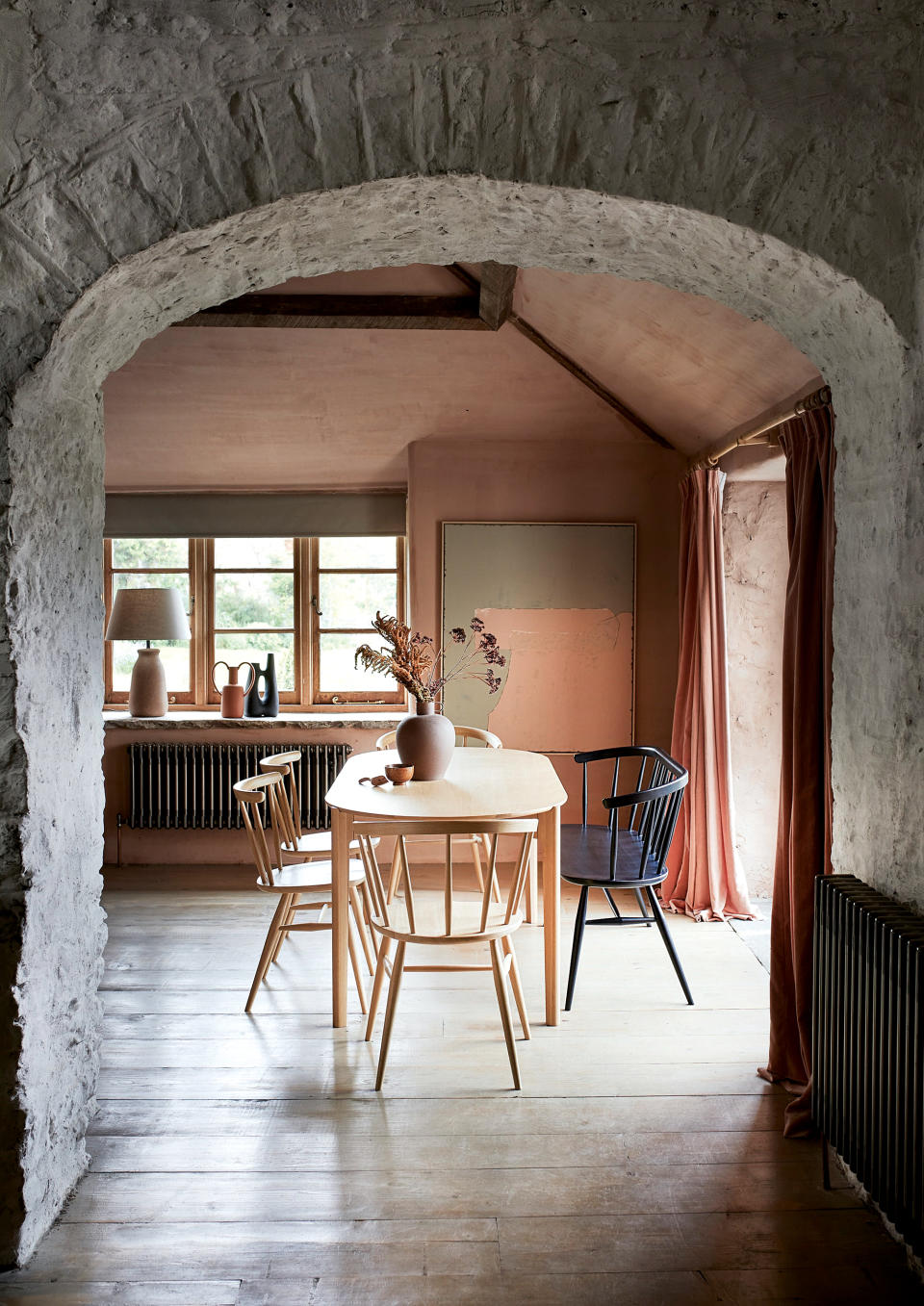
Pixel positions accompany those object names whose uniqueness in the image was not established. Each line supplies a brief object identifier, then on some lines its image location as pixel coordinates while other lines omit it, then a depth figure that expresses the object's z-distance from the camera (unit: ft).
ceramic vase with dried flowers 12.04
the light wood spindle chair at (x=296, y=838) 12.01
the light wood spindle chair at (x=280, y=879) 10.91
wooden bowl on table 11.71
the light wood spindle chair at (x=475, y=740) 14.10
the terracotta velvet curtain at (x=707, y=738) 14.03
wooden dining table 10.20
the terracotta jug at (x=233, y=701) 17.38
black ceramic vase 17.42
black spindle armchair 10.94
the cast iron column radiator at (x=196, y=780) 16.93
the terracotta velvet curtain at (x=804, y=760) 8.93
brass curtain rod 9.39
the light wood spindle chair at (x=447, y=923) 8.98
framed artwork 16.72
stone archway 6.67
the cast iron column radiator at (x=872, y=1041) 6.07
